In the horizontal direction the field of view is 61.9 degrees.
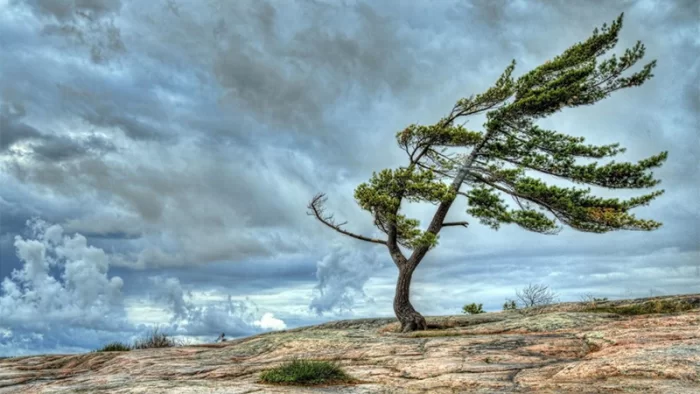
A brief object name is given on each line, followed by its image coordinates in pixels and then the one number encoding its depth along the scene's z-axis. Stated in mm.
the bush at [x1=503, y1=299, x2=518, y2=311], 33062
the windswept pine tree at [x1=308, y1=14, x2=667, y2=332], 24422
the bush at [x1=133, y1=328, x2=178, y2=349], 26203
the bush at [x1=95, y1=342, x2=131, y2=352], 24984
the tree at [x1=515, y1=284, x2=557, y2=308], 31736
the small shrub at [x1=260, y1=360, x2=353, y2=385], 11914
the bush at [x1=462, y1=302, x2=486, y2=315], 31688
